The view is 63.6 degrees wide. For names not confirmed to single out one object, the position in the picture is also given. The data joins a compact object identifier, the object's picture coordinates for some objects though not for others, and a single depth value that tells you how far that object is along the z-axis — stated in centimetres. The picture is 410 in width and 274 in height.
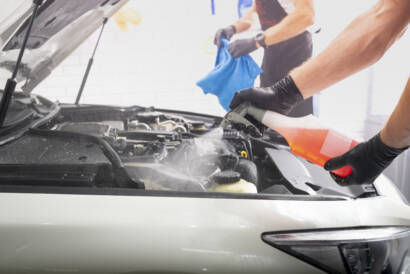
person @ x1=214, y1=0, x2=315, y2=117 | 213
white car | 92
